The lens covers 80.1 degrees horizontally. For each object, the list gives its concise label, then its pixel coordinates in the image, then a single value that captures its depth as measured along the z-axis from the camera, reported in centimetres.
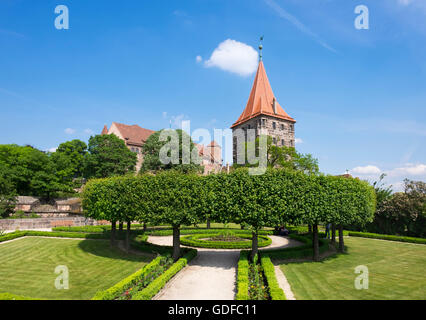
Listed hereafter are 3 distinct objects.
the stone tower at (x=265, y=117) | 6819
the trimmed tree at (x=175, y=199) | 1844
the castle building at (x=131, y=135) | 7794
